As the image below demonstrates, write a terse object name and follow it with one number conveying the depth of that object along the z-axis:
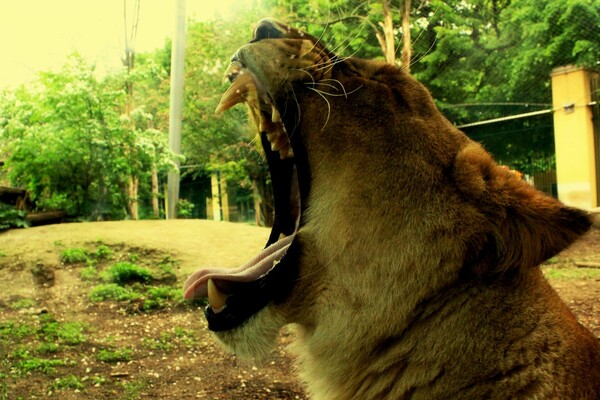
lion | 1.29
